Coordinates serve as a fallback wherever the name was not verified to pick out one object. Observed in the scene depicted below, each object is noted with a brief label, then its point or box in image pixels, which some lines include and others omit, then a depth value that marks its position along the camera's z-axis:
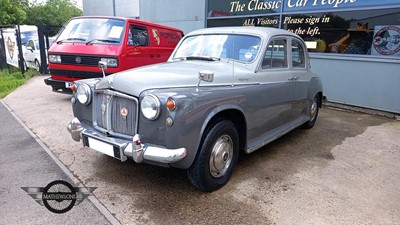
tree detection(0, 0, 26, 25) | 25.69
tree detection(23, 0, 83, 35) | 37.66
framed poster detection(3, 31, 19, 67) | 11.86
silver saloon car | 2.87
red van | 6.68
